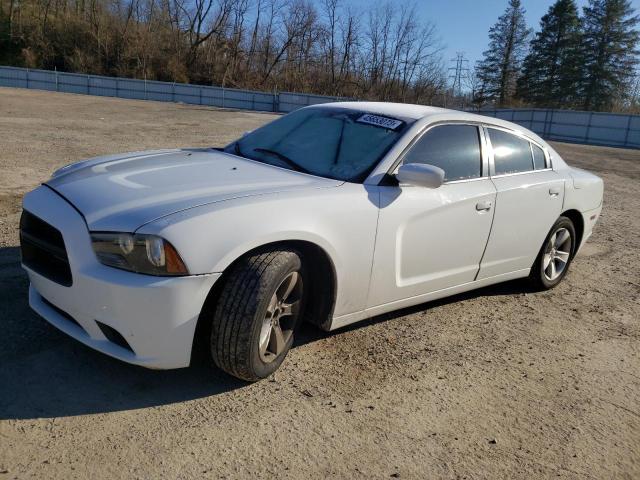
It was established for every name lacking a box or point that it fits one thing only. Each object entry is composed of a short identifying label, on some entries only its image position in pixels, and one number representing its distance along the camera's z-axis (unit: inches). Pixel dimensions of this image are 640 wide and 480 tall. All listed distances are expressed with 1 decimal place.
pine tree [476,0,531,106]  2363.4
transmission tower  2193.7
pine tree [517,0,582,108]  2068.2
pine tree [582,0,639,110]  1968.5
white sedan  107.4
